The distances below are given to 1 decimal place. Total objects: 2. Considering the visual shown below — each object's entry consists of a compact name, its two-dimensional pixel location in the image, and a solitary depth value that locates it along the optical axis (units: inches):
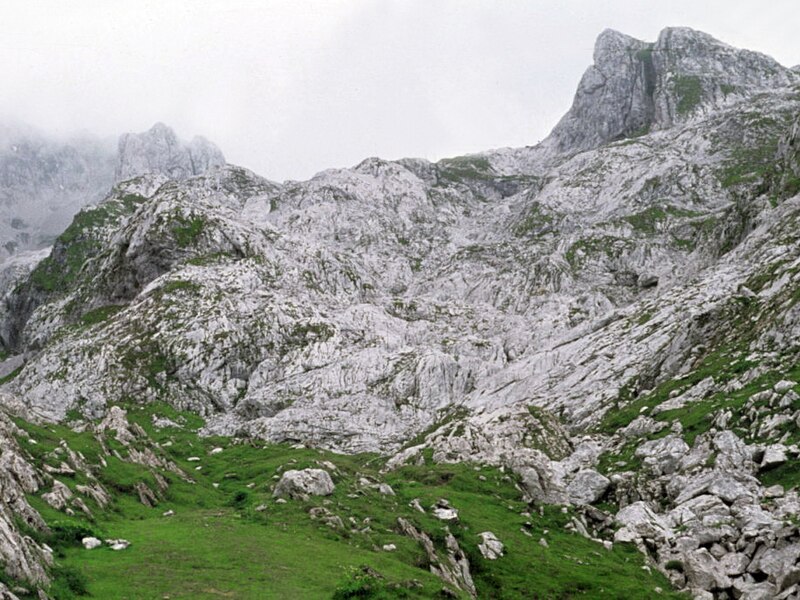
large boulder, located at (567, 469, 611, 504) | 2214.6
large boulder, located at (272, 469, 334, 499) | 1990.7
